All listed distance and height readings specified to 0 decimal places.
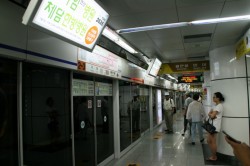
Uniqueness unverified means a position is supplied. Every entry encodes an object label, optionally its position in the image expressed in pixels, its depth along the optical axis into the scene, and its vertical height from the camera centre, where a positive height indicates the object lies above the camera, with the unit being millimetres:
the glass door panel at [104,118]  5043 -585
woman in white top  5406 -661
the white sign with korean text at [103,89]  4993 +123
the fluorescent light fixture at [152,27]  4266 +1305
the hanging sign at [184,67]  8250 +982
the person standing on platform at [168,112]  9359 -802
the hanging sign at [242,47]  4446 +943
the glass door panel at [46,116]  2879 -311
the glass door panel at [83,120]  4074 -487
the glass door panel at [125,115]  6416 -636
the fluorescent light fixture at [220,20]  3935 +1305
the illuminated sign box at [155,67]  7742 +919
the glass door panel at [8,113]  2467 -204
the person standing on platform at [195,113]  7102 -655
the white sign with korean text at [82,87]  4019 +133
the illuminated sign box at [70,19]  1991 +796
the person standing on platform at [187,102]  8745 -371
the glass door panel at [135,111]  7484 -597
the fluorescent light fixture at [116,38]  4547 +1264
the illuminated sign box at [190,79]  13258 +811
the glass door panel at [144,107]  8953 -587
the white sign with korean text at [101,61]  4052 +671
